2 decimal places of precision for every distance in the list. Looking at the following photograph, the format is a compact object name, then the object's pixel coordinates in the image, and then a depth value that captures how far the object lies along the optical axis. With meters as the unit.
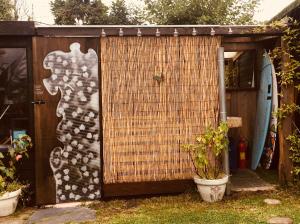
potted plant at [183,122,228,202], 5.38
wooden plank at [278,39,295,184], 5.93
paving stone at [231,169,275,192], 6.05
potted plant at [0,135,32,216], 5.09
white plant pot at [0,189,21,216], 5.06
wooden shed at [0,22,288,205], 5.50
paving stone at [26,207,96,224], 4.89
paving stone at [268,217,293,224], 4.54
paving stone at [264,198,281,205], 5.32
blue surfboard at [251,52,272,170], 6.68
